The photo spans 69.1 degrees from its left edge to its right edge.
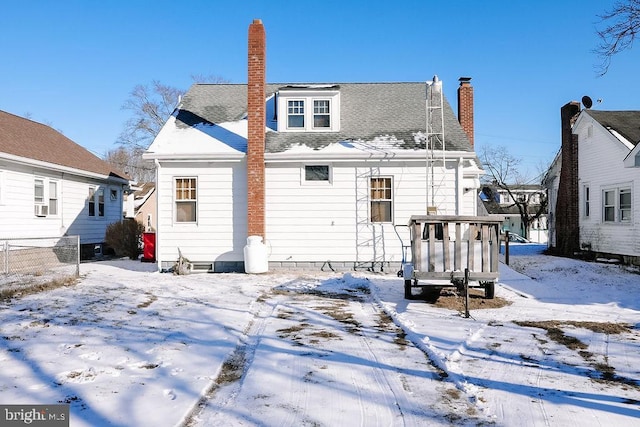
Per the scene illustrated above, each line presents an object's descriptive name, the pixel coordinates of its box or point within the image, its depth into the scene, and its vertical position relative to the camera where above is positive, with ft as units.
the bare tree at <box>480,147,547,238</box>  131.75 +8.78
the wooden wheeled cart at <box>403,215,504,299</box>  26.22 -1.95
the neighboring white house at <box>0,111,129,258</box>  51.60 +4.00
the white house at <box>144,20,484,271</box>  44.88 +1.87
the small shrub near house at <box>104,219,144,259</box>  61.62 -2.71
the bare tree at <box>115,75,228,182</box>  127.13 +27.07
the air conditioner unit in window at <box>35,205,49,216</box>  56.13 +0.89
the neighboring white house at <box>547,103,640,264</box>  51.98 +3.73
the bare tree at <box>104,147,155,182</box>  179.16 +20.45
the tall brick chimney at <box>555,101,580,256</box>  63.21 +3.40
